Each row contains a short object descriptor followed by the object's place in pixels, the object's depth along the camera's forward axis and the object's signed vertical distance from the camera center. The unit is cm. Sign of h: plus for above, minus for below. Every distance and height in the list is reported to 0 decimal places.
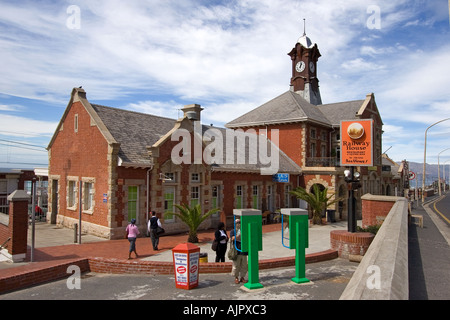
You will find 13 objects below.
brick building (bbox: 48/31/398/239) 1739 +77
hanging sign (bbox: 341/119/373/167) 1421 +147
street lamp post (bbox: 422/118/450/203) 4466 +325
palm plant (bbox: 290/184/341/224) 2273 -166
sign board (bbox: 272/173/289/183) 2588 +3
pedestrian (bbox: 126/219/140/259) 1243 -209
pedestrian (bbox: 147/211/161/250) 1407 -215
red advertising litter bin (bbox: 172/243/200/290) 841 -222
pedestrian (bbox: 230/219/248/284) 888 -230
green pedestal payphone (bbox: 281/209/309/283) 873 -155
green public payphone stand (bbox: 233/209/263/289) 834 -151
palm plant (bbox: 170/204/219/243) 1576 -196
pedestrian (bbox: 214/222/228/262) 1057 -204
